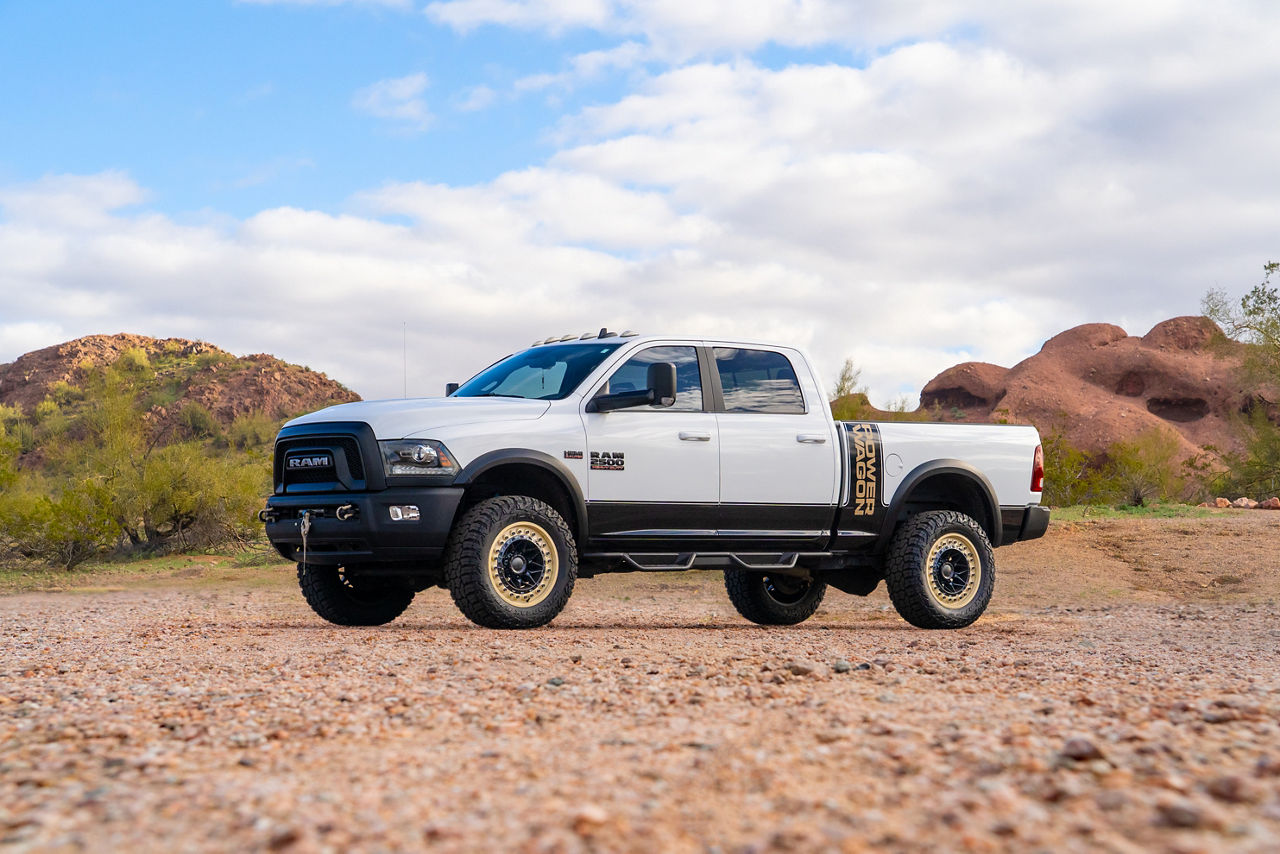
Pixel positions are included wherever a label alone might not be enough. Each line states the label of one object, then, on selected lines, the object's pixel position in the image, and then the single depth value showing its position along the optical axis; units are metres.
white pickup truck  8.12
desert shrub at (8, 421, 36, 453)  48.16
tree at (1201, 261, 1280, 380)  34.97
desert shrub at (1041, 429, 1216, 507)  31.81
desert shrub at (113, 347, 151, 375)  57.03
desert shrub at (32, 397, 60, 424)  52.52
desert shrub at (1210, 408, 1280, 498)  34.72
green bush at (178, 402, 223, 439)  49.78
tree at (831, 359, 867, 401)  40.84
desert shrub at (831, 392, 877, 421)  32.81
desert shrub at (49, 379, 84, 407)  55.44
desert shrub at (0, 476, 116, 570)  21.06
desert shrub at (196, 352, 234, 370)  59.70
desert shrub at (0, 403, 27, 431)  52.04
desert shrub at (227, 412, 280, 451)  46.91
